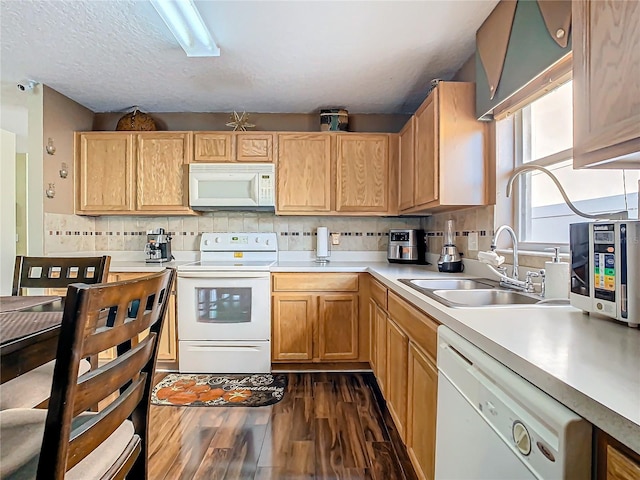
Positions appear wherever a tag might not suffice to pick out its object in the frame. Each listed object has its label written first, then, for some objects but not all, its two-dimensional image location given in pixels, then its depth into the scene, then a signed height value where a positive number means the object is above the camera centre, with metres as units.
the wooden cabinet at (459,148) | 2.05 +0.54
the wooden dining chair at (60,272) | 1.62 -0.14
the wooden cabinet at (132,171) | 3.07 +0.62
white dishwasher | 0.57 -0.38
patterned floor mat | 2.31 -1.04
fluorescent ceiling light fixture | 1.64 +1.12
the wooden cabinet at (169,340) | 2.76 -0.76
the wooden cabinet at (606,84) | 0.85 +0.42
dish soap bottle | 1.30 -0.14
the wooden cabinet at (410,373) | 1.33 -0.62
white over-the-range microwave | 3.00 +0.50
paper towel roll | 3.20 +0.00
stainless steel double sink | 1.44 -0.24
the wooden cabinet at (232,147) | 3.06 +0.82
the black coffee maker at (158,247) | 3.12 -0.04
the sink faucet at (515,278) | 1.53 -0.17
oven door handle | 2.74 -0.25
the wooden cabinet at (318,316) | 2.76 -0.58
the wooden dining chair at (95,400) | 0.66 -0.34
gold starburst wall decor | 3.16 +1.07
